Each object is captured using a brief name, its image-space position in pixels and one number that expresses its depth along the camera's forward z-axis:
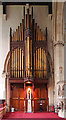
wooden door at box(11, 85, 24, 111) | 16.36
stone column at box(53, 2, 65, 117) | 14.95
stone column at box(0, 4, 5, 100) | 16.56
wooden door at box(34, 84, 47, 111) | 16.19
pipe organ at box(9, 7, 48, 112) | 15.71
